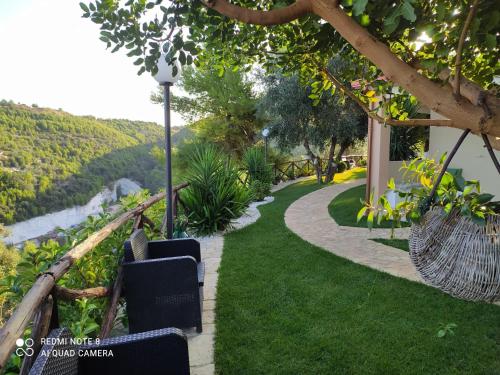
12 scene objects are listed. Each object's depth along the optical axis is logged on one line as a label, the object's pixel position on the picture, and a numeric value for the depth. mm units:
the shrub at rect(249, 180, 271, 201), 10750
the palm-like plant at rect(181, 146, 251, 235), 6340
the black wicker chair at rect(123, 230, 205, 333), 2496
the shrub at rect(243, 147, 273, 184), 11859
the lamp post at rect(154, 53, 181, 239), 3871
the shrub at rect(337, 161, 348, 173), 17500
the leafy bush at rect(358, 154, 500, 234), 1316
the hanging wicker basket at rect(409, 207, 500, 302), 1223
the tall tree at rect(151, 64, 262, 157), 18953
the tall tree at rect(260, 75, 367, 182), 12000
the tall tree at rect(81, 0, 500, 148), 911
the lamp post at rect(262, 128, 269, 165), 13883
